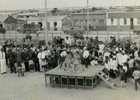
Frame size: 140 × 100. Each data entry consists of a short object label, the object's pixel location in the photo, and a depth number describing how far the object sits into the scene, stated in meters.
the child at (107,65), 14.22
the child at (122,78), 12.75
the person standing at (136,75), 12.13
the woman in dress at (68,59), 13.97
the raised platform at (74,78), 12.72
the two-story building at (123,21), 39.06
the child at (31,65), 16.63
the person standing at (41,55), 16.06
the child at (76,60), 13.70
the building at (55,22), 45.46
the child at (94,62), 15.49
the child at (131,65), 13.67
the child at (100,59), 16.74
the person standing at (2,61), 16.56
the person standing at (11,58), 16.59
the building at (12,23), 47.47
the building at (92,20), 41.91
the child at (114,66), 14.07
